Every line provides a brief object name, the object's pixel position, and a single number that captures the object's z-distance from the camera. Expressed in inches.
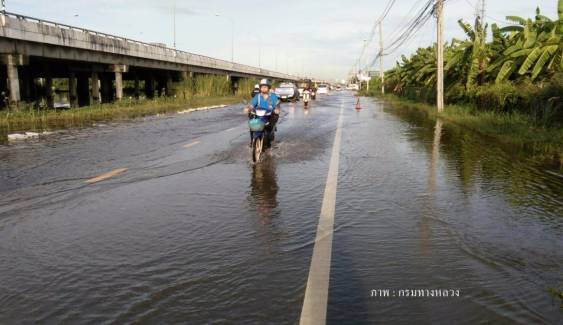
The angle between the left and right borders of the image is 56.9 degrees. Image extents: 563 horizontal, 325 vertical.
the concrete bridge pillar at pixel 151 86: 2326.5
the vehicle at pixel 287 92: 1798.7
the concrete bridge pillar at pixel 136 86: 2337.8
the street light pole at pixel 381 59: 2797.7
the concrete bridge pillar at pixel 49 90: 1640.0
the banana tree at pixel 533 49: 808.9
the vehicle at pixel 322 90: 3637.1
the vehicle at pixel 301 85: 2165.6
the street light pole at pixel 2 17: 1029.8
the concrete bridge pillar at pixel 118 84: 1699.1
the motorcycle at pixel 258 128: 438.6
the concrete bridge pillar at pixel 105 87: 2273.9
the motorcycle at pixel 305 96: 1407.2
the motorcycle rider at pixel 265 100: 470.9
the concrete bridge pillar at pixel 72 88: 1712.6
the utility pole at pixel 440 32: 1064.2
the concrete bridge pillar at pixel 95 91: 1737.8
